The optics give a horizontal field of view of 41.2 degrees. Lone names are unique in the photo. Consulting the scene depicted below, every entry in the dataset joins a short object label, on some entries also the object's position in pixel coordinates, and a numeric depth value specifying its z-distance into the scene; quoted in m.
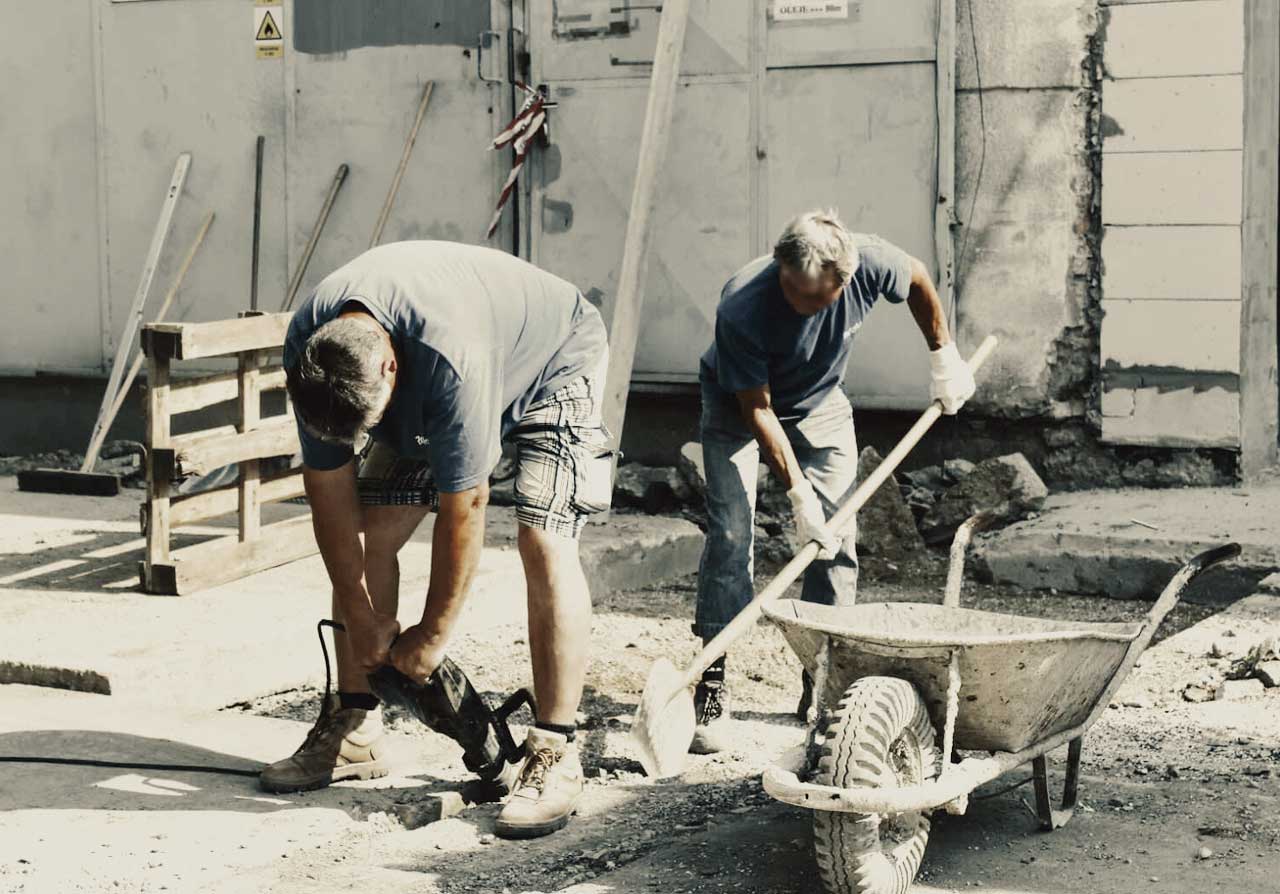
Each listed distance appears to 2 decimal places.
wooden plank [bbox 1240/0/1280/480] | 7.14
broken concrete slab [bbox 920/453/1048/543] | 7.29
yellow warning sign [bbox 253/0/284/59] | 8.46
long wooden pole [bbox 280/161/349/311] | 8.38
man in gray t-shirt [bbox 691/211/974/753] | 4.67
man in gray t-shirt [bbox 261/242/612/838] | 3.62
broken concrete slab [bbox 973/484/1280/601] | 6.52
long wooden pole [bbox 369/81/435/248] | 8.16
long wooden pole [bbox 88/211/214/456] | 8.17
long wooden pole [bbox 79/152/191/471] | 8.60
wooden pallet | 6.03
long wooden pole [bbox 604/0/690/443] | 7.45
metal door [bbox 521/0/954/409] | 7.41
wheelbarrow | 3.44
